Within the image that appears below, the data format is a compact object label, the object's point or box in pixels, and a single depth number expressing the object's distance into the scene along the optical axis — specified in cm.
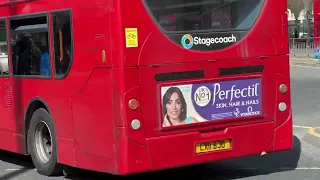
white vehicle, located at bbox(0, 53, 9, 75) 944
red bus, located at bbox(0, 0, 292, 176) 709
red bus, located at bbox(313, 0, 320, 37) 4266
